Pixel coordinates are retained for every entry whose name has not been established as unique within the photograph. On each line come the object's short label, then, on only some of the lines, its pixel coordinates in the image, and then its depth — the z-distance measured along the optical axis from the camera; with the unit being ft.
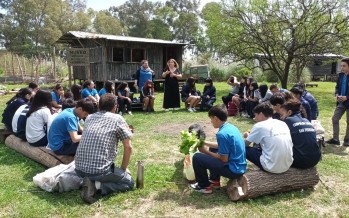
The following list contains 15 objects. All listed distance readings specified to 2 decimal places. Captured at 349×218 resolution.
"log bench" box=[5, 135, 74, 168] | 17.56
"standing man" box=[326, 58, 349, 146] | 23.17
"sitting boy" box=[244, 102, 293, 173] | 14.28
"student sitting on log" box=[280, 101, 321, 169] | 14.99
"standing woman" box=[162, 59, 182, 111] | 37.09
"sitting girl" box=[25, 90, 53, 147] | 19.17
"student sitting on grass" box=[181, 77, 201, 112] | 38.03
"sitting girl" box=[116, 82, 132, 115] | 35.86
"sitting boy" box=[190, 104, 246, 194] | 13.87
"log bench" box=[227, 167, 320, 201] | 13.98
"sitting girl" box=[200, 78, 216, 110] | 37.32
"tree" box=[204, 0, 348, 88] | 53.83
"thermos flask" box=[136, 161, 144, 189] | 15.05
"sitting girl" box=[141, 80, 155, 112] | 37.52
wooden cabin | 58.65
